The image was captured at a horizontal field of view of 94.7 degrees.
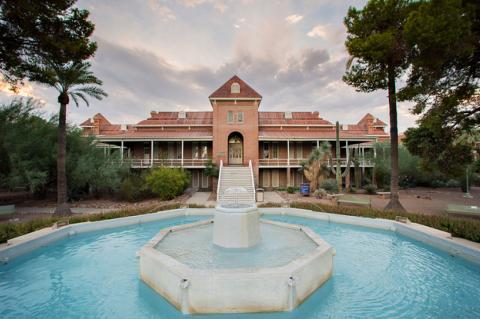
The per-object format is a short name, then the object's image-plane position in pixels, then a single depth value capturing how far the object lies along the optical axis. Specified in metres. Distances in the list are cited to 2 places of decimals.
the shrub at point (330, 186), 20.61
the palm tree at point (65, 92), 13.26
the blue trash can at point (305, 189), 19.91
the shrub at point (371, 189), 21.48
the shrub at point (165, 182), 17.77
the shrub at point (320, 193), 18.86
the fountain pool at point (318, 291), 4.65
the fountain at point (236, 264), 4.38
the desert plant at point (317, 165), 20.81
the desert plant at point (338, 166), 21.05
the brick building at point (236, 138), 23.45
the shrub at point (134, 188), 17.92
